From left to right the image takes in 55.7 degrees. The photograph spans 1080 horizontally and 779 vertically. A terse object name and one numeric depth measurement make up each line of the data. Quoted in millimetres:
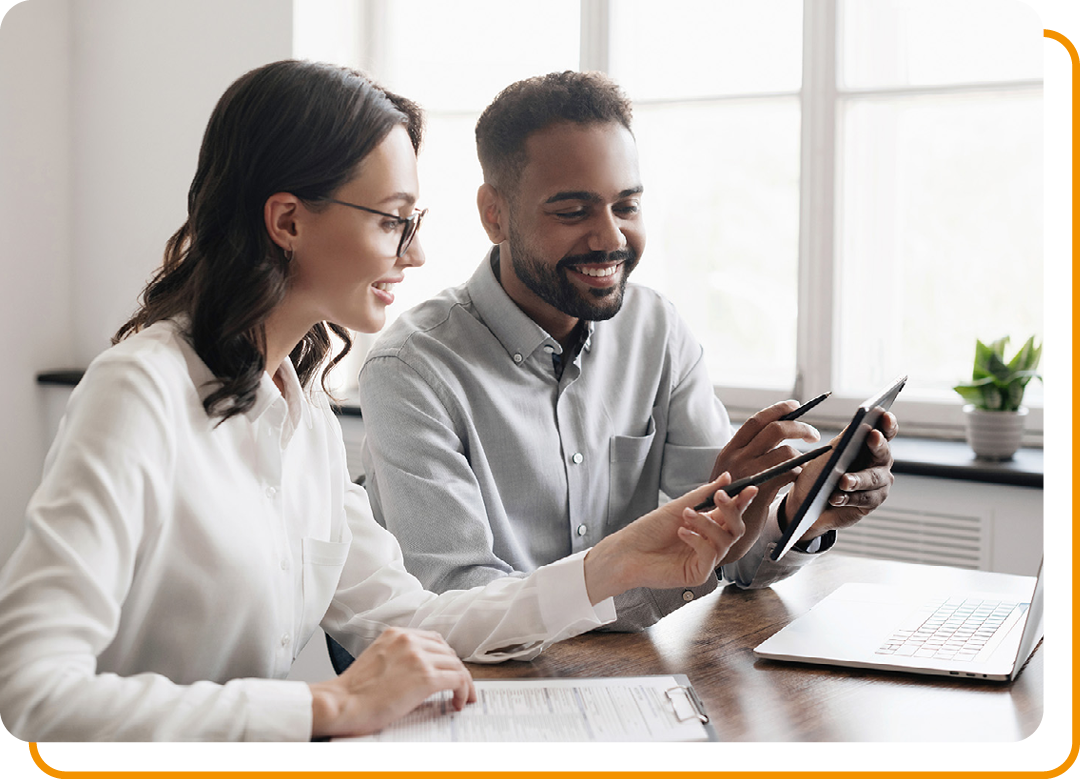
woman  882
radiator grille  2541
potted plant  2549
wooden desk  1020
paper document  962
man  1534
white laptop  1169
